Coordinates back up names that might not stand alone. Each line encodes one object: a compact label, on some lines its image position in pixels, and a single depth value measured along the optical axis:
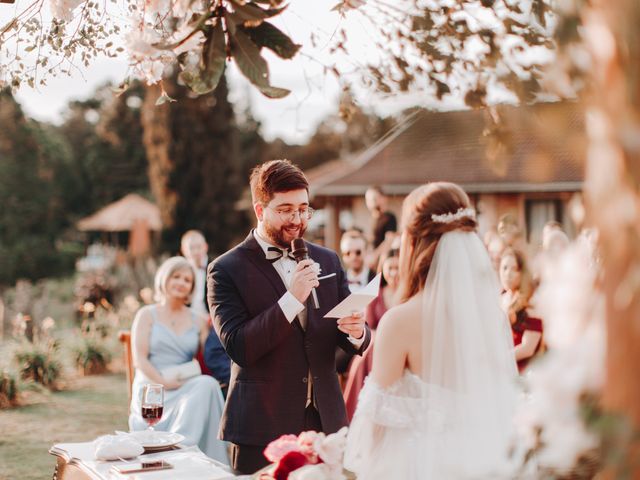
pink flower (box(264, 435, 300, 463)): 2.49
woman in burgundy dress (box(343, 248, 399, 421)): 6.04
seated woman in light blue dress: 5.74
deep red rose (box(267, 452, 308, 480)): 2.46
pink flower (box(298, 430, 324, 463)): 2.48
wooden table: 3.40
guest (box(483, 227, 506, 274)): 6.89
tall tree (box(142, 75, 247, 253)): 23.17
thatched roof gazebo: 25.91
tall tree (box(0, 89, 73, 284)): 26.92
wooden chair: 6.42
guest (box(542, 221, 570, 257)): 5.57
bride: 2.55
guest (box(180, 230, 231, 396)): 6.21
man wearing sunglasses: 7.46
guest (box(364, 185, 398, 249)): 9.14
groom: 3.40
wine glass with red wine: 3.76
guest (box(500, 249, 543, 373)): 5.13
